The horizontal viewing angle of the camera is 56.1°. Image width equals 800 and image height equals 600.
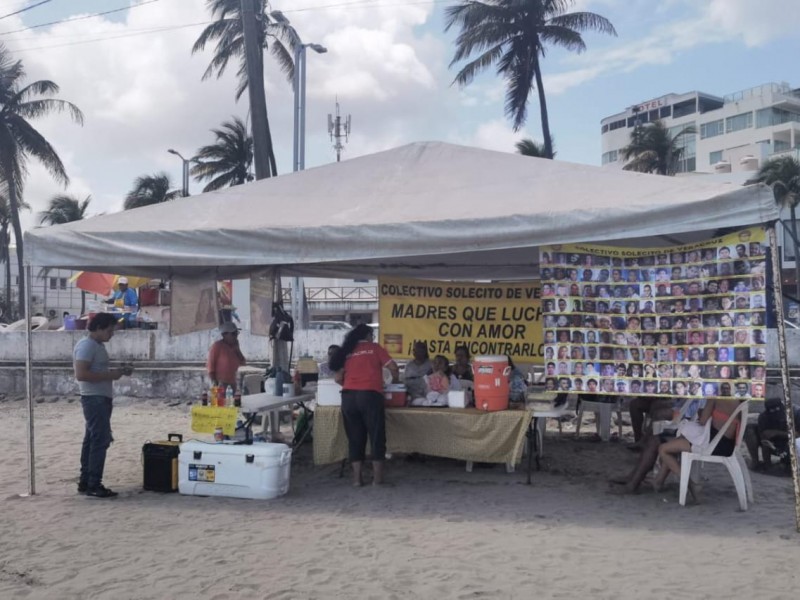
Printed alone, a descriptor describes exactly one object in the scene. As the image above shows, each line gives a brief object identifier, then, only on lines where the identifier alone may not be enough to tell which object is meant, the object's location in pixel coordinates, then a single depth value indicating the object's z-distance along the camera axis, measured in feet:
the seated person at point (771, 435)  23.25
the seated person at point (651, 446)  20.27
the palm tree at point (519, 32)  82.74
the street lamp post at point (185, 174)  103.80
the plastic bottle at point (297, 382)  26.27
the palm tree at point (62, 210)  137.18
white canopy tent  17.43
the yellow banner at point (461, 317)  28.27
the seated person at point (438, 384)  23.41
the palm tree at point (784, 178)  122.11
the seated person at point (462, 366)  26.94
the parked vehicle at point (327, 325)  91.81
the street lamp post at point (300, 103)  68.08
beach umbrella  40.65
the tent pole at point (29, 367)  20.71
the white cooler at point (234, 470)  20.52
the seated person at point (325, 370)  23.37
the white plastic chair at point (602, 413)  29.26
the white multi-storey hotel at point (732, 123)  176.24
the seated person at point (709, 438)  18.60
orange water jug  21.62
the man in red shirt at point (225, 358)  26.81
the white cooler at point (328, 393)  23.07
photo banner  16.98
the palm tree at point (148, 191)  122.62
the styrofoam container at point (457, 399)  22.74
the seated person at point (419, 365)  26.53
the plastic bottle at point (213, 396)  22.58
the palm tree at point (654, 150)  131.34
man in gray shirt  20.11
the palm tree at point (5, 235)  133.84
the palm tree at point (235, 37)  74.90
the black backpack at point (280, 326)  28.89
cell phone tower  132.98
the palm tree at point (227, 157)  111.55
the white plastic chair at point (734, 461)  18.60
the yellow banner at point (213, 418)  21.79
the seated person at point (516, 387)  22.90
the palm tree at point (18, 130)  96.17
